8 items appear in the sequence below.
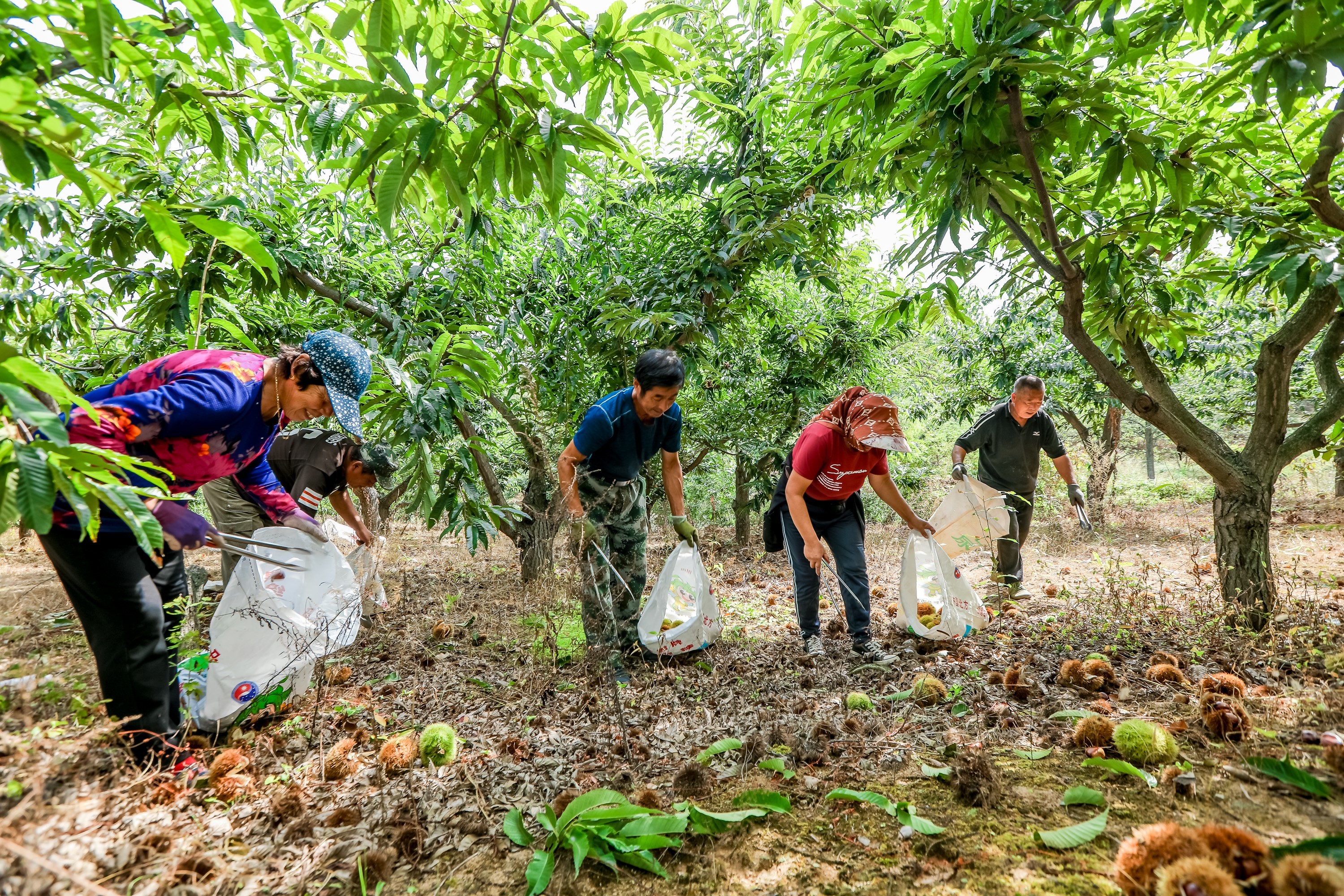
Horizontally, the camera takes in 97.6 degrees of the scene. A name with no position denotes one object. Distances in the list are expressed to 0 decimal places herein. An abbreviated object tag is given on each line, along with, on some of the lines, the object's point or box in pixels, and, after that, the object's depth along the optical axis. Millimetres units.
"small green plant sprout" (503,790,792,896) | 1395
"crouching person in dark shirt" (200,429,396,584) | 2973
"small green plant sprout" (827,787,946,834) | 1455
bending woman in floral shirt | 1629
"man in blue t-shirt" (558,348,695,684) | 2734
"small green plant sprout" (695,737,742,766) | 1933
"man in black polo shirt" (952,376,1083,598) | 3936
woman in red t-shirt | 2865
